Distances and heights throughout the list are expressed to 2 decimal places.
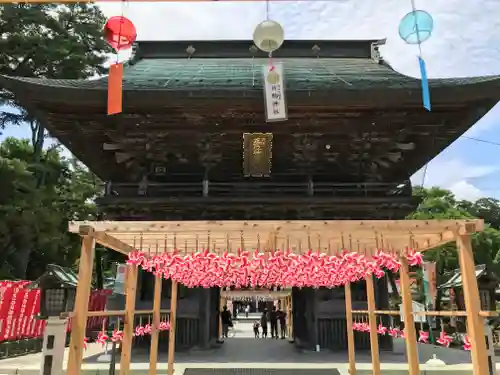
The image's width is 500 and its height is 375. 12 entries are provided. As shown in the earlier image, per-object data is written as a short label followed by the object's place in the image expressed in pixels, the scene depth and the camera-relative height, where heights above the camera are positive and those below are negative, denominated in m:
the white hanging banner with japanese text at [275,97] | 9.00 +4.28
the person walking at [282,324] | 18.58 -1.17
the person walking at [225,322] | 17.85 -1.04
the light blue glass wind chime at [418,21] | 5.97 +3.91
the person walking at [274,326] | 18.63 -1.28
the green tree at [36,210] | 20.08 +4.48
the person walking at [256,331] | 19.33 -1.55
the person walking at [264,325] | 19.05 -1.25
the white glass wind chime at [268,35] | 6.07 +3.79
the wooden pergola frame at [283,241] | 4.63 +0.78
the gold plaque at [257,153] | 10.53 +3.64
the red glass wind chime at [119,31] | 7.17 +4.51
